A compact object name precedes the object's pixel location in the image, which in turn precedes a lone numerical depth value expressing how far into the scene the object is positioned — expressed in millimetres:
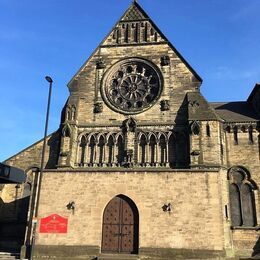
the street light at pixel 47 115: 19109
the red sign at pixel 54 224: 21131
